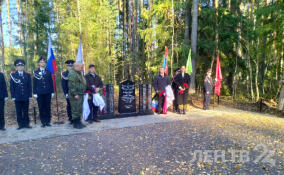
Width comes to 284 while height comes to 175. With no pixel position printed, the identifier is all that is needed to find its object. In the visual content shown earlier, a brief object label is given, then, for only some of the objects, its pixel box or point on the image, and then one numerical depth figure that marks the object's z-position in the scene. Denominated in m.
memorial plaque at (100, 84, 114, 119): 7.05
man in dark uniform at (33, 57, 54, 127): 5.87
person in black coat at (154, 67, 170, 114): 7.61
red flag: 9.38
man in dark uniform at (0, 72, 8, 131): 5.61
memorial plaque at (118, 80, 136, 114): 7.32
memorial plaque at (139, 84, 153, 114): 7.70
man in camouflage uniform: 5.69
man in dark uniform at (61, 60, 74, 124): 6.35
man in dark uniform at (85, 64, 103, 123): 6.41
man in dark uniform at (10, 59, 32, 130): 5.65
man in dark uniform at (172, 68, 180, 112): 8.12
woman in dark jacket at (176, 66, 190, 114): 7.86
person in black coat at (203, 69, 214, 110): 8.49
